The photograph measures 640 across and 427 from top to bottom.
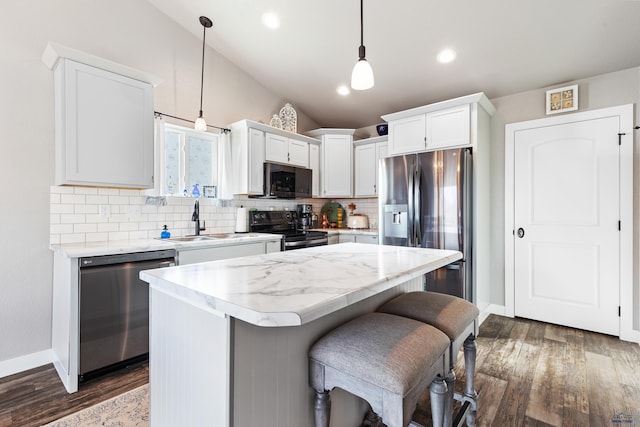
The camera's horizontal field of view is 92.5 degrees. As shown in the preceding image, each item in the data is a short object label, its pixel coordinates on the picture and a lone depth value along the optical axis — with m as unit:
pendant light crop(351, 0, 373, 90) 1.77
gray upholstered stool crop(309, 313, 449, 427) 0.97
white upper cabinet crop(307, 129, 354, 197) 4.43
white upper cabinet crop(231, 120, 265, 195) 3.51
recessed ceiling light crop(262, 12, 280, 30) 2.92
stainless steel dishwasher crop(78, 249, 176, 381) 2.09
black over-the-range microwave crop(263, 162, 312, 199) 3.67
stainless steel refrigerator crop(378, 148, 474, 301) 3.02
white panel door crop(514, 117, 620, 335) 2.90
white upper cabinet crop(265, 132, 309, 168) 3.77
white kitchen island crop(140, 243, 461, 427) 0.90
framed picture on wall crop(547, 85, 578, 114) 3.02
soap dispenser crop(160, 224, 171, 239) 3.02
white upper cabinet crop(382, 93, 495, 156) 3.13
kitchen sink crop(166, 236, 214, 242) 3.03
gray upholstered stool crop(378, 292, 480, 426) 1.35
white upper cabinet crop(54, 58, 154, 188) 2.27
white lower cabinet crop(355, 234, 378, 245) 3.91
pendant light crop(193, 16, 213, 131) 2.88
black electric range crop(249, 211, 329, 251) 3.64
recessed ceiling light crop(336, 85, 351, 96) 3.87
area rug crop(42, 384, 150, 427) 1.73
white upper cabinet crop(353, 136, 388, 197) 4.27
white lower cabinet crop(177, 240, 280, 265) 2.63
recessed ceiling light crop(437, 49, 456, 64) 2.93
